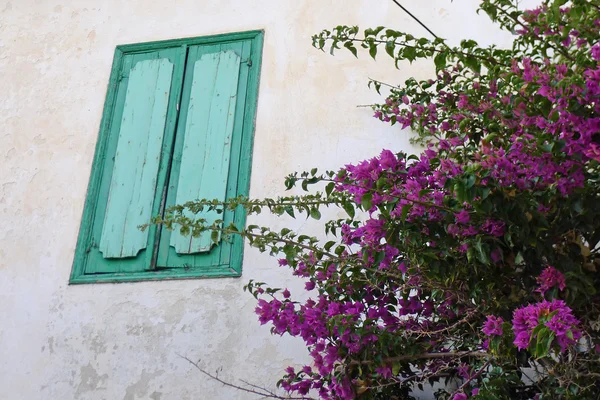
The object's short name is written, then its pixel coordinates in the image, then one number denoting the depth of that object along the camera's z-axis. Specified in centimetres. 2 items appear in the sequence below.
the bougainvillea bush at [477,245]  252
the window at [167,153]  415
